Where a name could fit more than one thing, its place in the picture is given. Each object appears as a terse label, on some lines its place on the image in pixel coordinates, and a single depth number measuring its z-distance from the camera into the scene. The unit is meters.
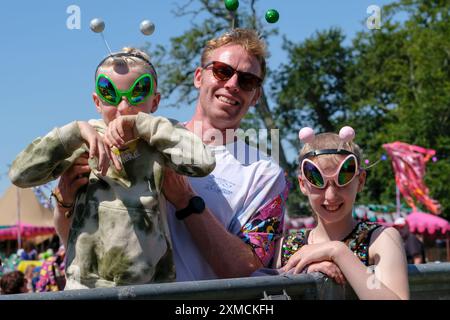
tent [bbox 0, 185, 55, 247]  28.28
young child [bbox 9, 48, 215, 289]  2.50
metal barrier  1.77
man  2.80
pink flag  26.47
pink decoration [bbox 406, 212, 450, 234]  27.29
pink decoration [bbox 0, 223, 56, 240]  28.38
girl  2.37
